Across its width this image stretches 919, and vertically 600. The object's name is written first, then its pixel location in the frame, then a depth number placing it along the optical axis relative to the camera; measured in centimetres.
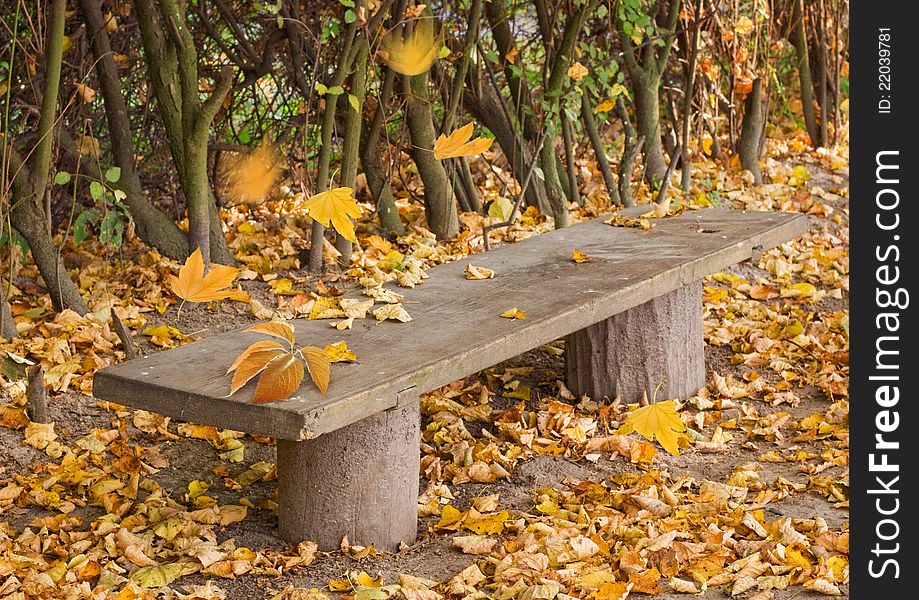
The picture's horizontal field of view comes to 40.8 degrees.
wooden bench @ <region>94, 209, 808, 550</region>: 249
